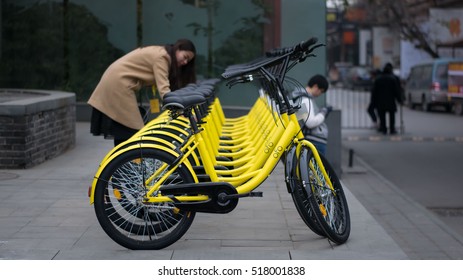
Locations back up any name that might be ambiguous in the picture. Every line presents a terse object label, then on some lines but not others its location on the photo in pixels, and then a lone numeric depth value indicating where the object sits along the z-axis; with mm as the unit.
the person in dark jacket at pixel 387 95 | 23547
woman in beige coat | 7793
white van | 33344
